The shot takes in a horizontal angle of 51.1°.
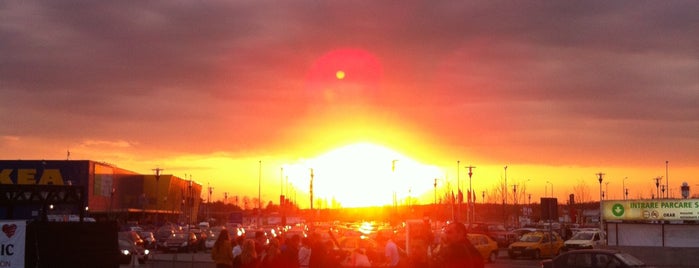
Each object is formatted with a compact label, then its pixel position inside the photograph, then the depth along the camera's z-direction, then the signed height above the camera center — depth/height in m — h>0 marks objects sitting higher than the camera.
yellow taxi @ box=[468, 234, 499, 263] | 39.84 -2.50
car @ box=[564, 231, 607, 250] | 44.72 -2.50
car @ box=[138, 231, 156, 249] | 50.25 -2.79
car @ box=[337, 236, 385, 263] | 31.06 -2.07
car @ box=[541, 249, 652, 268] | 24.25 -2.00
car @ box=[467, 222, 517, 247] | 58.56 -2.74
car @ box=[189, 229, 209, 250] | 53.54 -3.01
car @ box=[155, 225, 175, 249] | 53.67 -2.91
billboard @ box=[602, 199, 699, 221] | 38.97 -0.50
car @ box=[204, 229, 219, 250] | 53.16 -2.96
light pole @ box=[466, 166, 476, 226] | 85.08 -0.68
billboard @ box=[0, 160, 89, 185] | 85.38 +3.19
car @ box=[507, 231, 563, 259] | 43.12 -2.75
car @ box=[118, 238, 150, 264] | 35.06 -2.56
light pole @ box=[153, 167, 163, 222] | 112.06 -0.73
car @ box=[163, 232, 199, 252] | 49.41 -2.95
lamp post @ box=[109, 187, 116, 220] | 94.98 +0.16
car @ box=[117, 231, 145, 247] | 39.09 -2.07
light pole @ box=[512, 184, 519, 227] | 132.38 +0.43
